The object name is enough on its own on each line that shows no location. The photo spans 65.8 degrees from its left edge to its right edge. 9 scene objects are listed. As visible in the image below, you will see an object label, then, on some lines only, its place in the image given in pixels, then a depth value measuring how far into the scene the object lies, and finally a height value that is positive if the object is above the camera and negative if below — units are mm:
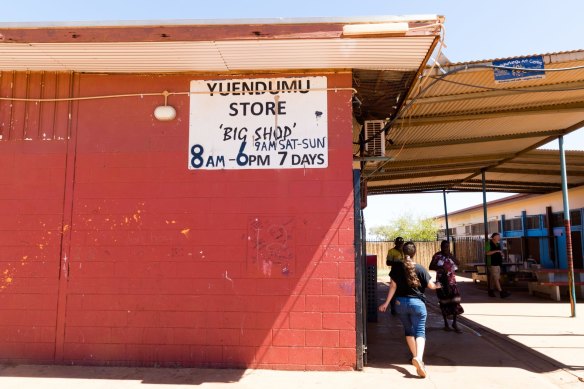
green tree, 49000 +1983
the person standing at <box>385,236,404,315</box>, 7888 -109
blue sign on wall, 6602 +2567
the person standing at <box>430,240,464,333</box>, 8375 -676
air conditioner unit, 7059 +1697
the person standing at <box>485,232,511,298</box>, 13008 -543
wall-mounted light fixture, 6258 +1855
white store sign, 6160 +1696
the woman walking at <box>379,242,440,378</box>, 5902 -657
